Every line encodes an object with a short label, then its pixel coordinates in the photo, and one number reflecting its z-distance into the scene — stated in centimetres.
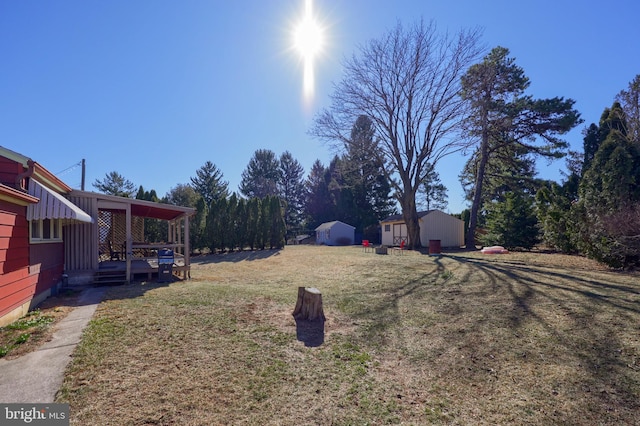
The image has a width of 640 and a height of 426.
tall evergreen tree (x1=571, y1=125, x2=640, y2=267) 932
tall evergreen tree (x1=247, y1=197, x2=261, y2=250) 2420
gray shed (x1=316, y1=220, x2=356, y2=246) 3578
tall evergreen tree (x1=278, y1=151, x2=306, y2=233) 5191
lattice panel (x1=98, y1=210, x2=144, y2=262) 1498
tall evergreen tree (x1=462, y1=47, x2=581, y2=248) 2009
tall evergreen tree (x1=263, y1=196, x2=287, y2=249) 2573
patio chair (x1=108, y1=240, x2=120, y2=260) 1302
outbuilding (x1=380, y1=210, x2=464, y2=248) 2625
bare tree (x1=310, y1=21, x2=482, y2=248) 1898
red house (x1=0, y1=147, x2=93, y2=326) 517
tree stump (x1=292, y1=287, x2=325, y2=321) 585
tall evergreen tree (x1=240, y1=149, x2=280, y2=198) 5197
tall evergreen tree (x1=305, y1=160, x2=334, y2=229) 4756
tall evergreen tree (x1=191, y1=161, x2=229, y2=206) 4681
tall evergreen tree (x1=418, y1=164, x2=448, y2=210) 5072
